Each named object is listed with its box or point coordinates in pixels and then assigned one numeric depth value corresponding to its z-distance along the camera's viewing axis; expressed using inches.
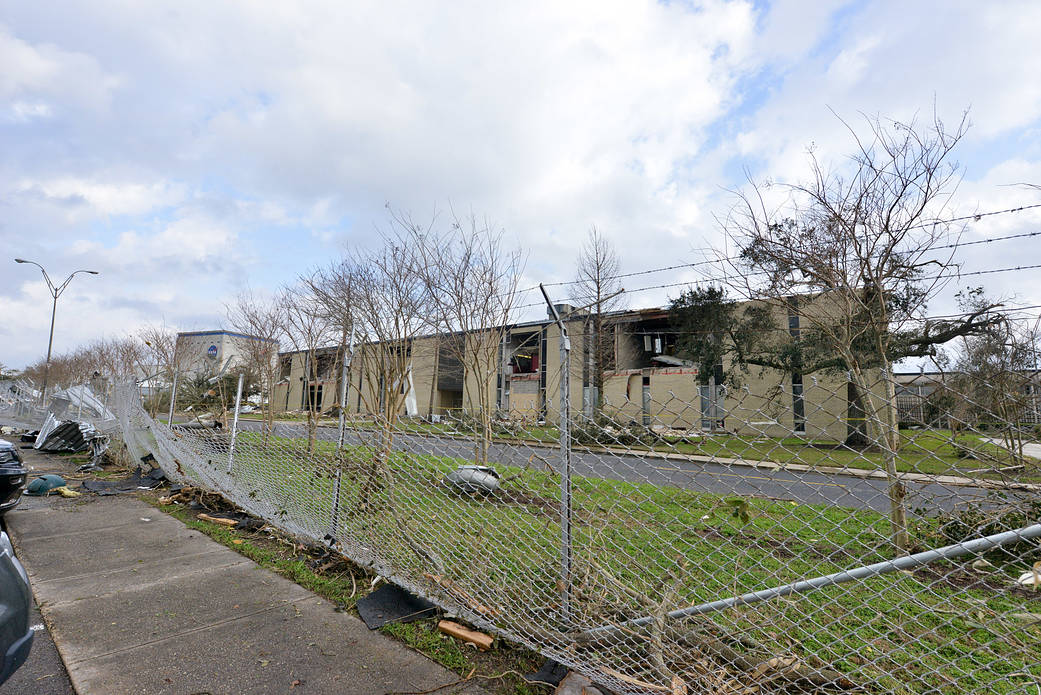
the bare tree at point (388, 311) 343.9
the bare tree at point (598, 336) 736.3
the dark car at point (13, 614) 71.1
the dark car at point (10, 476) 190.5
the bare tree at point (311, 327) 449.2
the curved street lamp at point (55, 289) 834.6
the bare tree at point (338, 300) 404.8
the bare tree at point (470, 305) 382.0
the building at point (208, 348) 656.4
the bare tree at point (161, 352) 887.1
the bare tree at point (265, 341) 504.1
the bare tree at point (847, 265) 190.1
